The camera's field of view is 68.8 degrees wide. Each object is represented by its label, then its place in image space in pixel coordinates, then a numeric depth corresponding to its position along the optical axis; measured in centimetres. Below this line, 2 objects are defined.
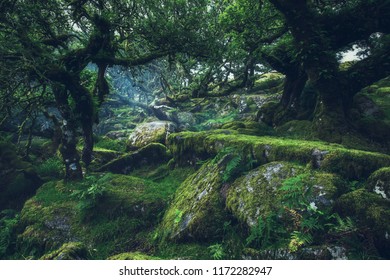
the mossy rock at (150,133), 1584
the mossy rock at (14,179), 1212
